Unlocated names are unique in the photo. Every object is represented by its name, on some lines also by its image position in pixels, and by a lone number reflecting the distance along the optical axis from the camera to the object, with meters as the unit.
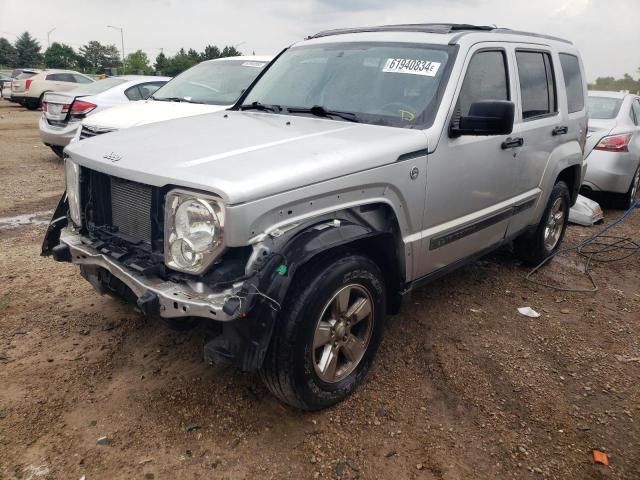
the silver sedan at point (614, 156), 7.24
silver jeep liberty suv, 2.36
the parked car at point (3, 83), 25.06
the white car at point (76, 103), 8.45
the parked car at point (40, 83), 21.00
